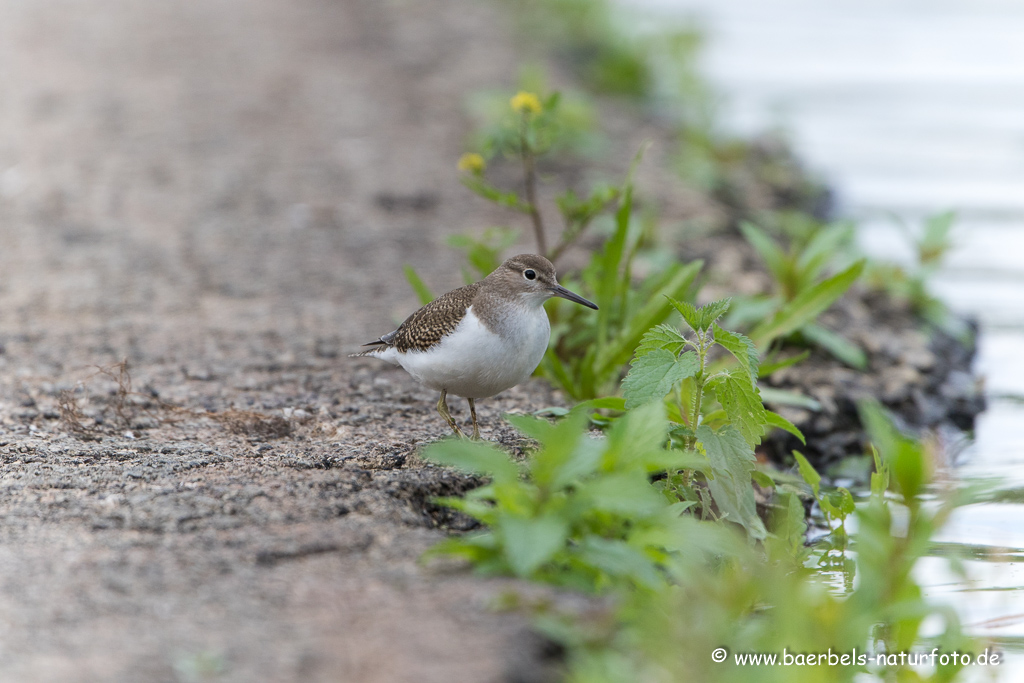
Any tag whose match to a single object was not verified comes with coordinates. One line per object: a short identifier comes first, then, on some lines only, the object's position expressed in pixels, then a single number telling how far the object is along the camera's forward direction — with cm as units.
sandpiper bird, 757
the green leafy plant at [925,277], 1257
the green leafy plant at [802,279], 1088
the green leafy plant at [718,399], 698
